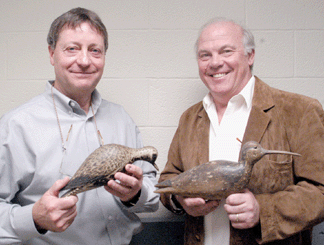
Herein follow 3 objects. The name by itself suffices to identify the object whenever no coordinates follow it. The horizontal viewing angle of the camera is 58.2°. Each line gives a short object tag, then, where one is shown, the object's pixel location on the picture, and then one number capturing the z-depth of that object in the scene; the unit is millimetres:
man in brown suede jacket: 1281
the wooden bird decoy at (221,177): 1186
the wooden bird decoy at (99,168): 1202
